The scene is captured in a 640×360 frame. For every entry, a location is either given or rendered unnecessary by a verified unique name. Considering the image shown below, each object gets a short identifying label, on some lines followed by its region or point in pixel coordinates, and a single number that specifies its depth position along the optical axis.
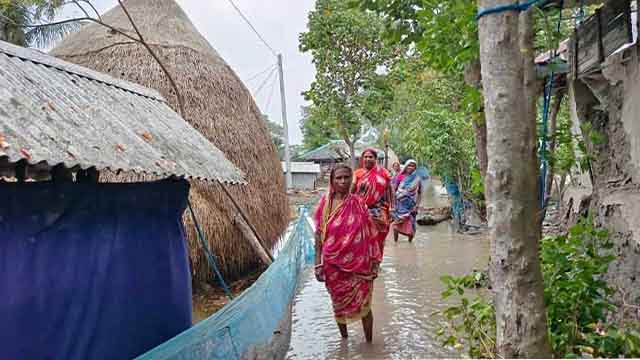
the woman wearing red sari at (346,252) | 4.41
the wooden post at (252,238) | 6.65
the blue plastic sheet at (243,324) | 2.63
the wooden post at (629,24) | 2.71
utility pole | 18.08
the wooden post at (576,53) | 3.41
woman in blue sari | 9.02
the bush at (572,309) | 2.21
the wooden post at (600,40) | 3.00
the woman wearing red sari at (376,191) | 5.70
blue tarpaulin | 2.66
